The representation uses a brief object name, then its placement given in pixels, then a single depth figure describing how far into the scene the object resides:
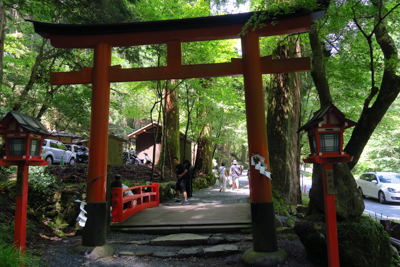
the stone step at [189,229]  6.13
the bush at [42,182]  7.26
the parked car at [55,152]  14.44
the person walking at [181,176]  9.47
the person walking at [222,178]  14.83
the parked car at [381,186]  12.60
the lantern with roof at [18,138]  3.96
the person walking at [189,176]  10.54
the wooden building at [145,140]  22.47
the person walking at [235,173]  16.33
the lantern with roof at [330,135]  3.62
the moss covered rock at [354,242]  3.71
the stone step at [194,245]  4.93
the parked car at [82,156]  16.28
